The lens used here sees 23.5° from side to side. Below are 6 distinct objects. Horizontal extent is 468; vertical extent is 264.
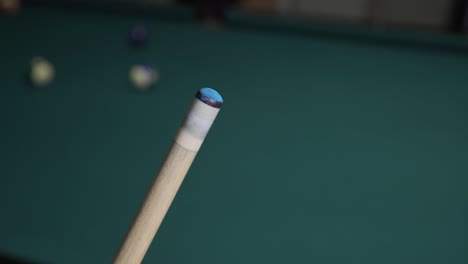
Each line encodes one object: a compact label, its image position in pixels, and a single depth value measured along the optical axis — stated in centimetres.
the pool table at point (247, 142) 172
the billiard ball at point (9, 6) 251
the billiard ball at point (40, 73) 214
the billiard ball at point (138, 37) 231
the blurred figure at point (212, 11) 239
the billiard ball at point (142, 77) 213
